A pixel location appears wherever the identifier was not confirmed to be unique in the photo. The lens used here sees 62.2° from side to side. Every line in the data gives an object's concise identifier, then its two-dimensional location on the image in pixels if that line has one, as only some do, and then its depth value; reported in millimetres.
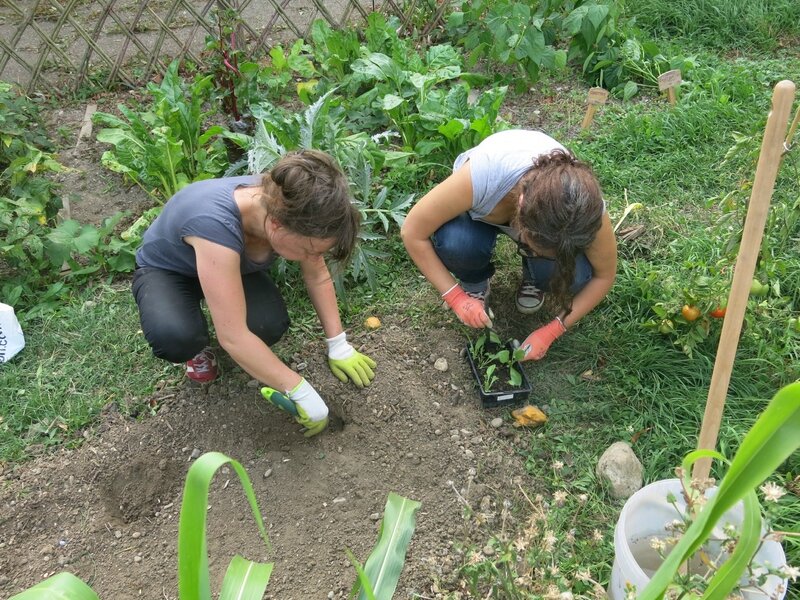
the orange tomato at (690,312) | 2002
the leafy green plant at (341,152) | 2438
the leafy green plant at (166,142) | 2564
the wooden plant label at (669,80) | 3160
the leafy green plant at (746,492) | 801
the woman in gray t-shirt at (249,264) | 1650
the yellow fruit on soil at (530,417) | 2006
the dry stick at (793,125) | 1466
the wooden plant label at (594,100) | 2961
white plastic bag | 2227
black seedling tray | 2010
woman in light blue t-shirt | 1638
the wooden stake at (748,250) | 1112
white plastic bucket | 1309
